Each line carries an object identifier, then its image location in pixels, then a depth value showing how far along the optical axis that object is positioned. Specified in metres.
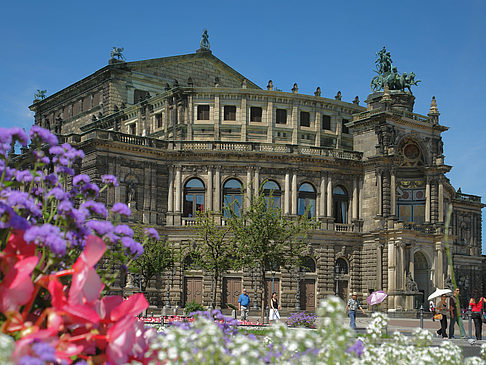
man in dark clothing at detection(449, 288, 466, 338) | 29.11
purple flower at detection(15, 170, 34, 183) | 8.86
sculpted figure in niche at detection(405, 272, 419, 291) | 54.88
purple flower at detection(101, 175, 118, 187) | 9.88
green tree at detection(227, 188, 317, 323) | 40.66
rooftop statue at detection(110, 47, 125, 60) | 72.06
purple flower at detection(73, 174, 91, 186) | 9.34
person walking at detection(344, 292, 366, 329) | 32.75
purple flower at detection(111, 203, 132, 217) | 9.04
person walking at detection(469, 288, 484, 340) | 27.94
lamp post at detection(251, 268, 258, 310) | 52.94
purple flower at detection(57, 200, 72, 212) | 7.86
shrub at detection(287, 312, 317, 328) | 29.22
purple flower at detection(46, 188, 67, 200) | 8.27
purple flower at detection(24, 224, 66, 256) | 6.95
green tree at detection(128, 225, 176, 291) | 44.34
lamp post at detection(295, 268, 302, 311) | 53.94
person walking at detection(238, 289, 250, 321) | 32.41
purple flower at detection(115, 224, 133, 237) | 8.39
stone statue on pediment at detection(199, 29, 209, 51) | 75.50
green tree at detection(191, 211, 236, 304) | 44.53
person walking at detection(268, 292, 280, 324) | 29.81
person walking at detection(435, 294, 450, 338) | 29.26
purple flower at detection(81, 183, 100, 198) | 9.37
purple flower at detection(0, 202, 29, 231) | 7.10
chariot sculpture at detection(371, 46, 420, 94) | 64.31
